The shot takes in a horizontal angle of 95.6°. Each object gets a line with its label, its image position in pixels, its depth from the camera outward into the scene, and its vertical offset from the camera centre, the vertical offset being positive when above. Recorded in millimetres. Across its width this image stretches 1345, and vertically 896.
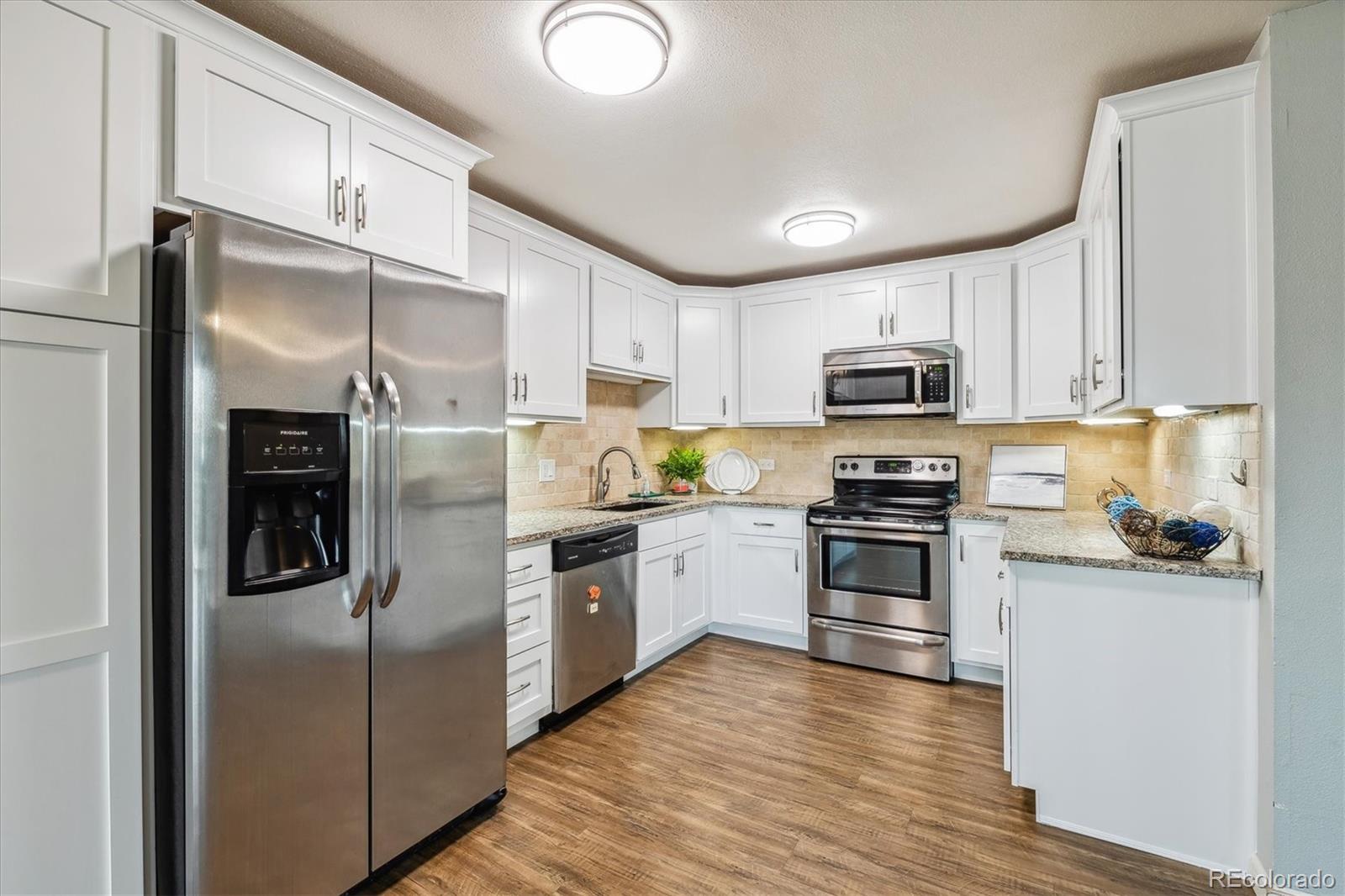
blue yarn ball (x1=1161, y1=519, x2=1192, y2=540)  1854 -257
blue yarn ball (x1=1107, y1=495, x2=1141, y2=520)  2084 -208
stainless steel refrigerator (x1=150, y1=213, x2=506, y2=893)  1366 -284
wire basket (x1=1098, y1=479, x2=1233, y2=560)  1832 -273
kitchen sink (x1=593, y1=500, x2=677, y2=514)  3560 -363
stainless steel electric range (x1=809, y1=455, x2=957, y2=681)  3301 -773
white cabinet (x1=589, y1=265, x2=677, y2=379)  3449 +739
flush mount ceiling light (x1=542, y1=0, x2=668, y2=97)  1607 +1107
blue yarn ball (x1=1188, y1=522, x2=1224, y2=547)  1816 -267
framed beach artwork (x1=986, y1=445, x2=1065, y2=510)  3537 -184
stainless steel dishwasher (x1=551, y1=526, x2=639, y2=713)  2678 -777
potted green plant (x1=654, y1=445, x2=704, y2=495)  4293 -165
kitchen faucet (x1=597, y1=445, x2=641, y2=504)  3863 -207
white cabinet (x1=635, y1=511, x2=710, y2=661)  3281 -799
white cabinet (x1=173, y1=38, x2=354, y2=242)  1520 +819
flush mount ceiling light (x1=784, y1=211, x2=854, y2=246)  3010 +1102
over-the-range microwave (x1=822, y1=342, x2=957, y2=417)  3547 +390
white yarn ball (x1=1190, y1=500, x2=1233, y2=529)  1871 -213
